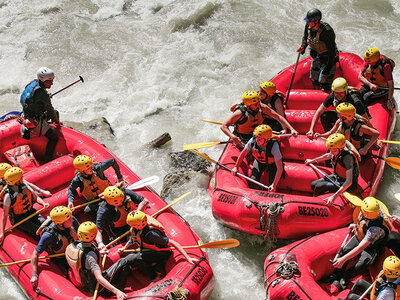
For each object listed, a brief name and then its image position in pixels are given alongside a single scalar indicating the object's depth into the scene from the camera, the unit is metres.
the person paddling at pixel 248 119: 13.07
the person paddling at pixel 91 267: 9.92
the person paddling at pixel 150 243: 10.40
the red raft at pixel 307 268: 9.87
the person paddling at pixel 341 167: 11.20
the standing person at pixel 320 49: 14.36
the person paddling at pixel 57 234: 10.34
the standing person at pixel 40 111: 13.09
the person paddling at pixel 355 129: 11.79
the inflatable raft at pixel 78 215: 10.13
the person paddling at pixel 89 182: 11.53
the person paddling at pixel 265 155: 11.83
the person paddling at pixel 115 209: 10.74
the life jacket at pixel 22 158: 13.44
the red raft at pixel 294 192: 11.44
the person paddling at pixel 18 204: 11.16
